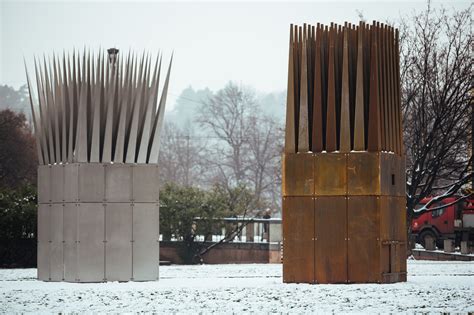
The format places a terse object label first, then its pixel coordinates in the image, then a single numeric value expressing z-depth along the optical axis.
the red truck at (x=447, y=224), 51.62
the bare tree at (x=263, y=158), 86.10
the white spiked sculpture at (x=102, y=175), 25.36
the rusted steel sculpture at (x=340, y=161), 24.02
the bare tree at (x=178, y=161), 101.47
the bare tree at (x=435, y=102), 40.41
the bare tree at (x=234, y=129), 91.36
